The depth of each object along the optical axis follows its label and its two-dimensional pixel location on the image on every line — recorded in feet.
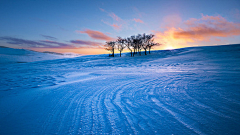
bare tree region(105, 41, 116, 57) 146.94
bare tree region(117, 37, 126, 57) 133.26
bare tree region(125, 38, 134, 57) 127.82
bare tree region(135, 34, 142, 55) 122.52
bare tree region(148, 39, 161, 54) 117.39
